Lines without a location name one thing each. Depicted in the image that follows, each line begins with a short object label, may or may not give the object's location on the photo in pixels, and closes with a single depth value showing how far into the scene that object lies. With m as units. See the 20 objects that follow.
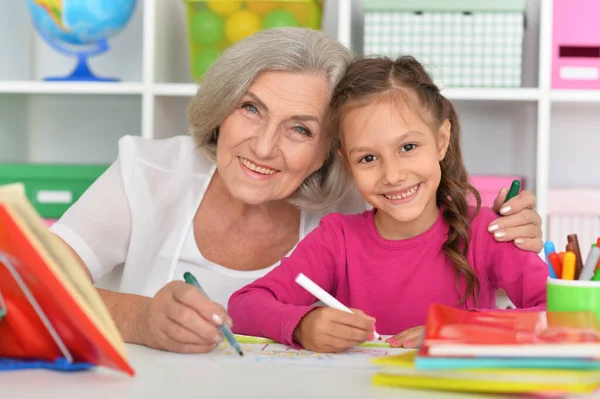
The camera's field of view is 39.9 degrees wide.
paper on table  0.93
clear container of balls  2.17
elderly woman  1.56
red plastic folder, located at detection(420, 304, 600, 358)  0.73
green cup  0.94
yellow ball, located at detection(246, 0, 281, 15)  2.17
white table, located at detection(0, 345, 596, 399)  0.75
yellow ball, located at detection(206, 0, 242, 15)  2.19
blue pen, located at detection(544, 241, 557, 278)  1.02
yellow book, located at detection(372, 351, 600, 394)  0.71
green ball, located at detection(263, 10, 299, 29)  2.16
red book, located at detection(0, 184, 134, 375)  0.73
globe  2.24
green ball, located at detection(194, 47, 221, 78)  2.23
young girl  1.33
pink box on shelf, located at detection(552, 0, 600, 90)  2.19
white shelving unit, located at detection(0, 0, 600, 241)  2.23
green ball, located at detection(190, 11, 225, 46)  2.21
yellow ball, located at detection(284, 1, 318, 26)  2.17
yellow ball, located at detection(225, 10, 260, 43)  2.18
